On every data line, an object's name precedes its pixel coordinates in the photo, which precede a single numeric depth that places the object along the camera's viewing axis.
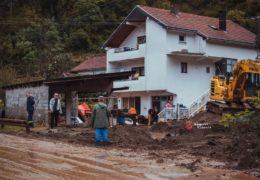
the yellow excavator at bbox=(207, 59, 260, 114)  32.88
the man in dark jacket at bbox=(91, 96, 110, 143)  18.62
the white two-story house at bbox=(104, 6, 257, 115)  44.31
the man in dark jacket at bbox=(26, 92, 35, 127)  26.17
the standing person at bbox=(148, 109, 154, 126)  36.10
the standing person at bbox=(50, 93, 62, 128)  25.62
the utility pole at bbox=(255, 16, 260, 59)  48.73
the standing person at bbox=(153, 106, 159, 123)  37.35
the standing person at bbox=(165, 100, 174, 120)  40.01
